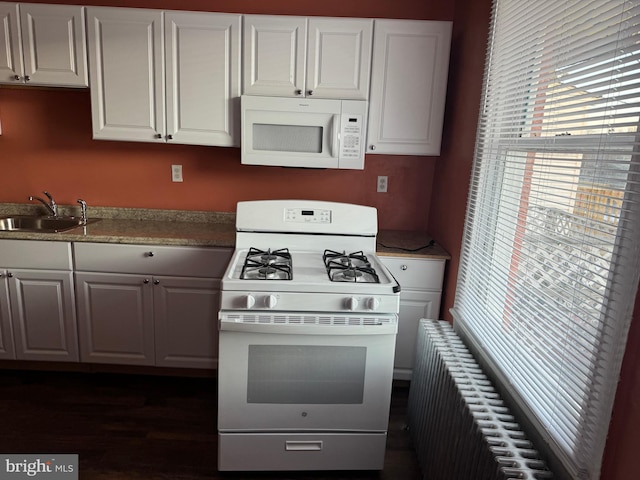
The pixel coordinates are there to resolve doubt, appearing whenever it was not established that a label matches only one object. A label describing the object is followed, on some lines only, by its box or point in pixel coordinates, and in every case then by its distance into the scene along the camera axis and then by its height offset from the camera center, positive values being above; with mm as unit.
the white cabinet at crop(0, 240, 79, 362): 2303 -869
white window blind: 1001 -130
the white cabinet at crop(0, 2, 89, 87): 2273 +504
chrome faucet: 2677 -382
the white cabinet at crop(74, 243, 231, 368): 2318 -845
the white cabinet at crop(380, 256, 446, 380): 2342 -742
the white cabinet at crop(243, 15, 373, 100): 2275 +518
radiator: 1188 -795
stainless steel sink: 2691 -503
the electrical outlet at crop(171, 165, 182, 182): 2744 -155
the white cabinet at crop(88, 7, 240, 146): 2277 +382
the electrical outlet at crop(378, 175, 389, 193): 2773 -151
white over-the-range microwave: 2283 +122
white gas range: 1687 -826
